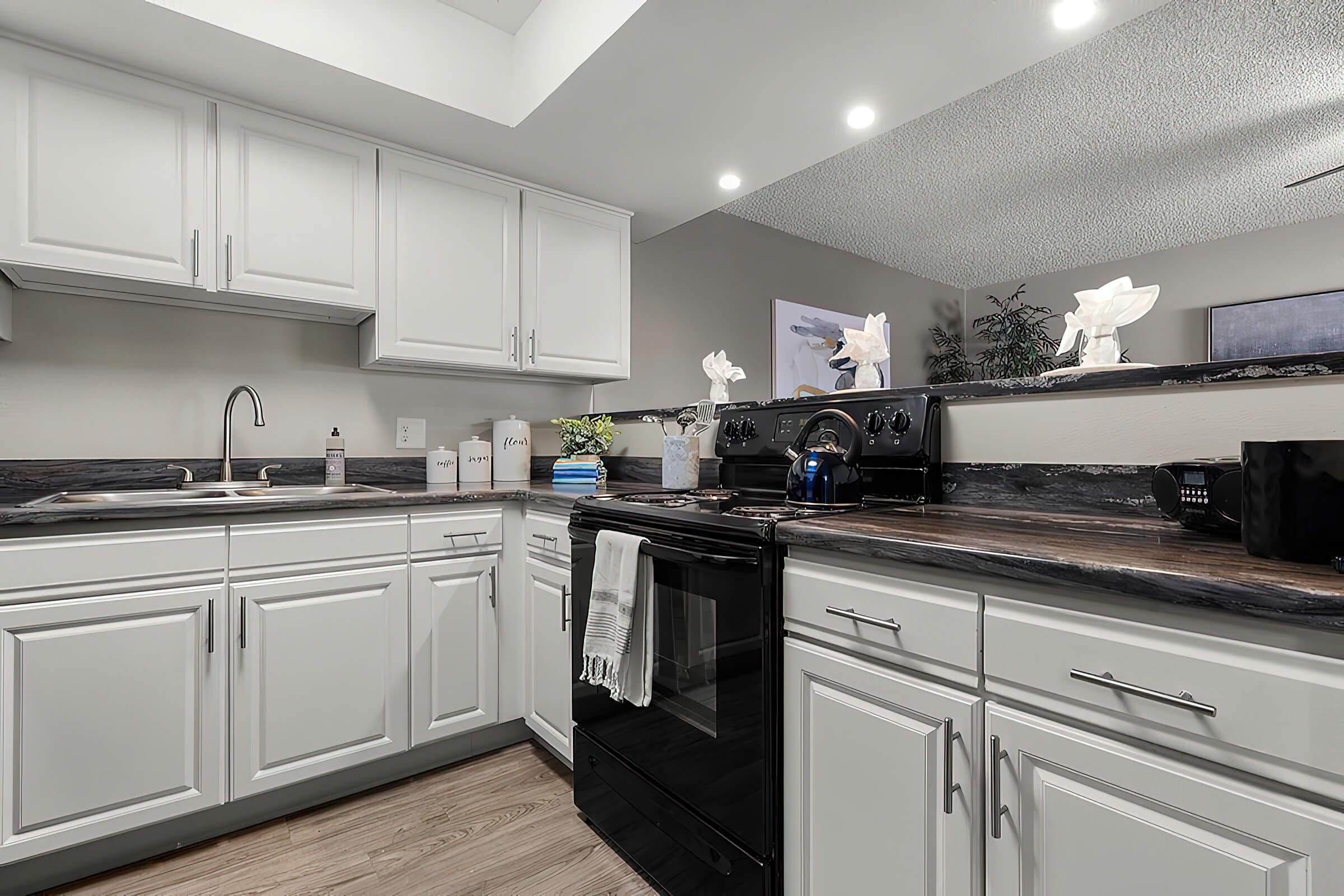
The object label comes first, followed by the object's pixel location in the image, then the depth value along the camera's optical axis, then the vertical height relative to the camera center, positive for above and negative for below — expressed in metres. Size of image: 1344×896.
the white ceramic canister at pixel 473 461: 2.49 -0.06
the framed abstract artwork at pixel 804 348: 4.03 +0.67
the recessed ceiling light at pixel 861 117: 1.98 +1.07
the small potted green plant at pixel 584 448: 2.38 -0.01
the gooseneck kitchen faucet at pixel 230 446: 2.08 -0.01
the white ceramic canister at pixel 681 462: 2.04 -0.05
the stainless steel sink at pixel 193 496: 1.70 -0.16
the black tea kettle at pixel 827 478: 1.48 -0.07
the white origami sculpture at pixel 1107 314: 1.38 +0.30
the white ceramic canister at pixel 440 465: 2.45 -0.08
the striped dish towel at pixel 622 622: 1.43 -0.41
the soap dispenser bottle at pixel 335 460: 2.26 -0.06
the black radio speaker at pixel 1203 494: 0.94 -0.07
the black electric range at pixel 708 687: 1.19 -0.49
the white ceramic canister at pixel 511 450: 2.58 -0.01
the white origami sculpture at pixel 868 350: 1.88 +0.30
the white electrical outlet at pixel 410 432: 2.52 +0.05
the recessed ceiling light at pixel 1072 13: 1.49 +1.06
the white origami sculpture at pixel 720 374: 2.35 +0.28
